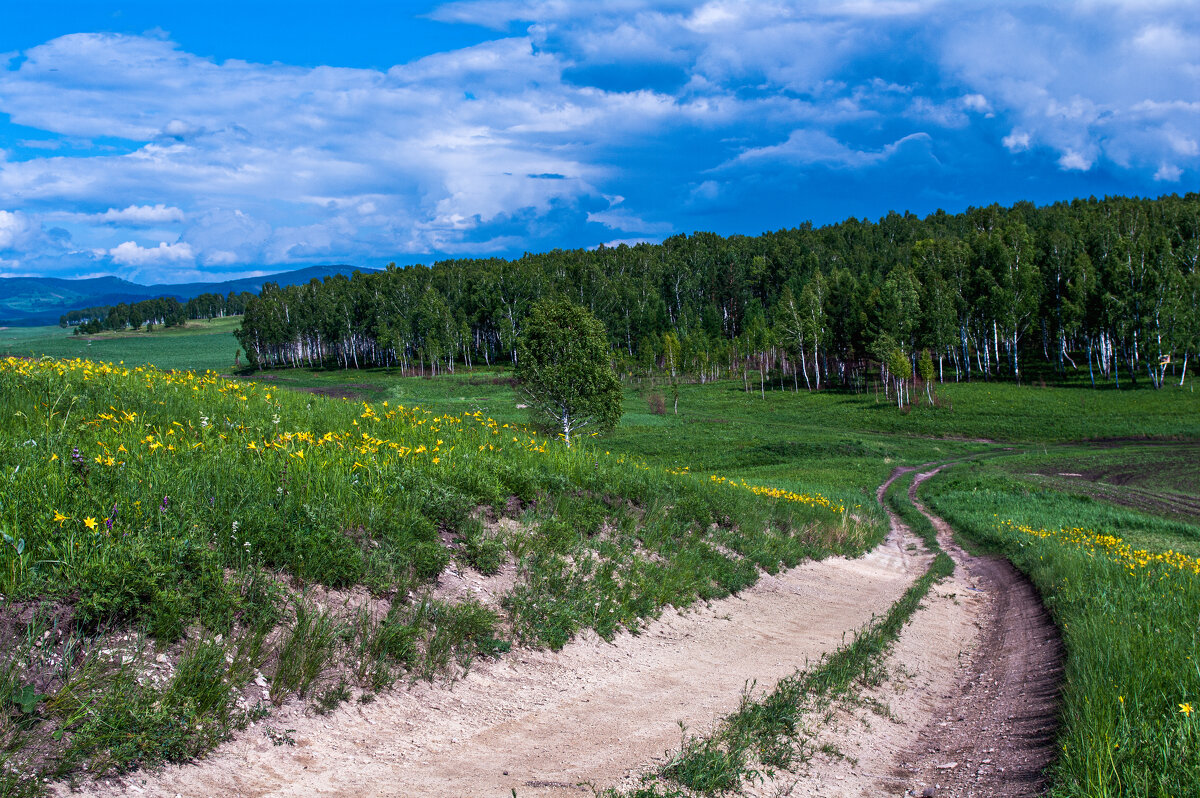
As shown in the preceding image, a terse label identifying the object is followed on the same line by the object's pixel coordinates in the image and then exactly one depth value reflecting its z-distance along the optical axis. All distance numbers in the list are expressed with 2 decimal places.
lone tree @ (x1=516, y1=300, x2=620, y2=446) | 39.22
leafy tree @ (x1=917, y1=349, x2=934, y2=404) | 76.88
